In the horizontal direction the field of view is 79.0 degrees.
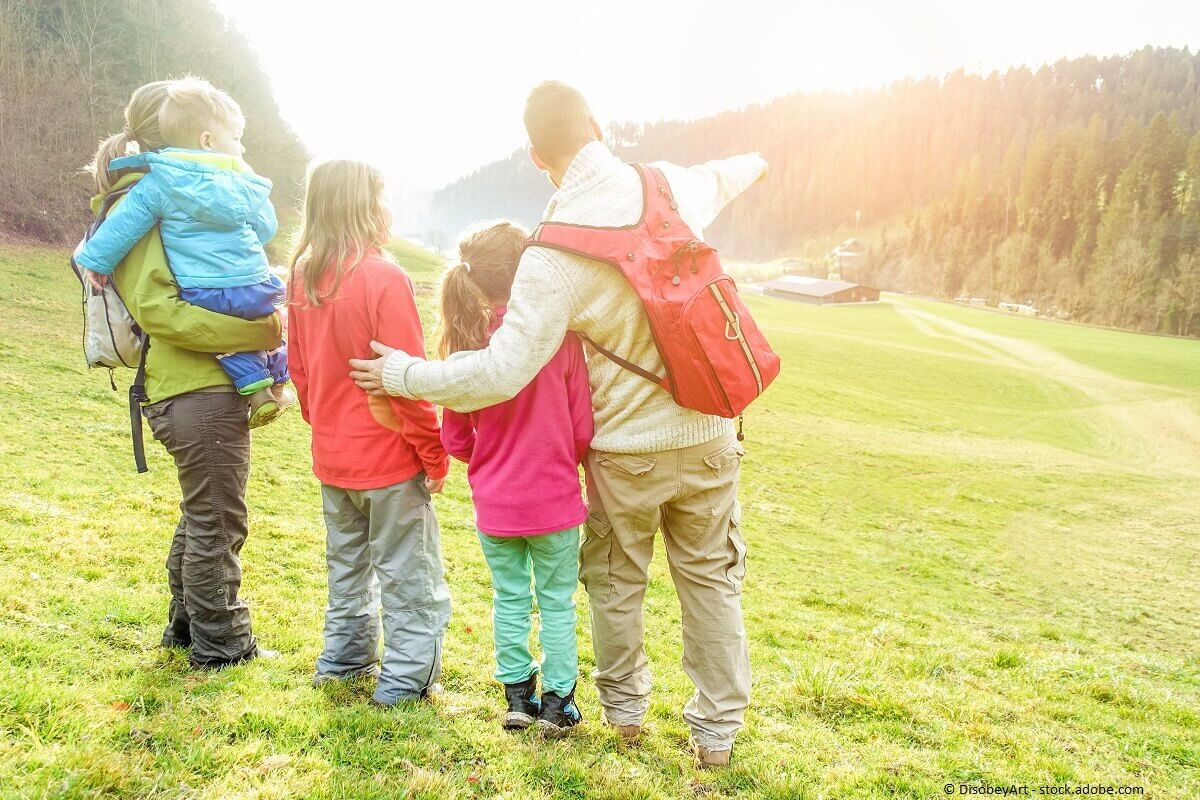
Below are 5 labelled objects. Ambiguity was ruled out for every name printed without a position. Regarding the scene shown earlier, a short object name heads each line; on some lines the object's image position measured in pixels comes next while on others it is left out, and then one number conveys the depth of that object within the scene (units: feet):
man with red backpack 9.37
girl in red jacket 10.34
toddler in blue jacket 10.02
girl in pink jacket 10.13
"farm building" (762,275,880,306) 255.50
